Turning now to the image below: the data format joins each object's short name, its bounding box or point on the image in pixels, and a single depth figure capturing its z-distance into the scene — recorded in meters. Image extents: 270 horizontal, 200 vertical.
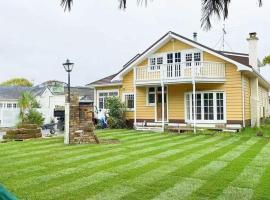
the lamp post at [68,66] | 10.54
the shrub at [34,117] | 14.75
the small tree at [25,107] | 14.46
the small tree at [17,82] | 48.79
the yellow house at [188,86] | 14.24
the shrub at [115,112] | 16.24
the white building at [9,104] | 19.66
